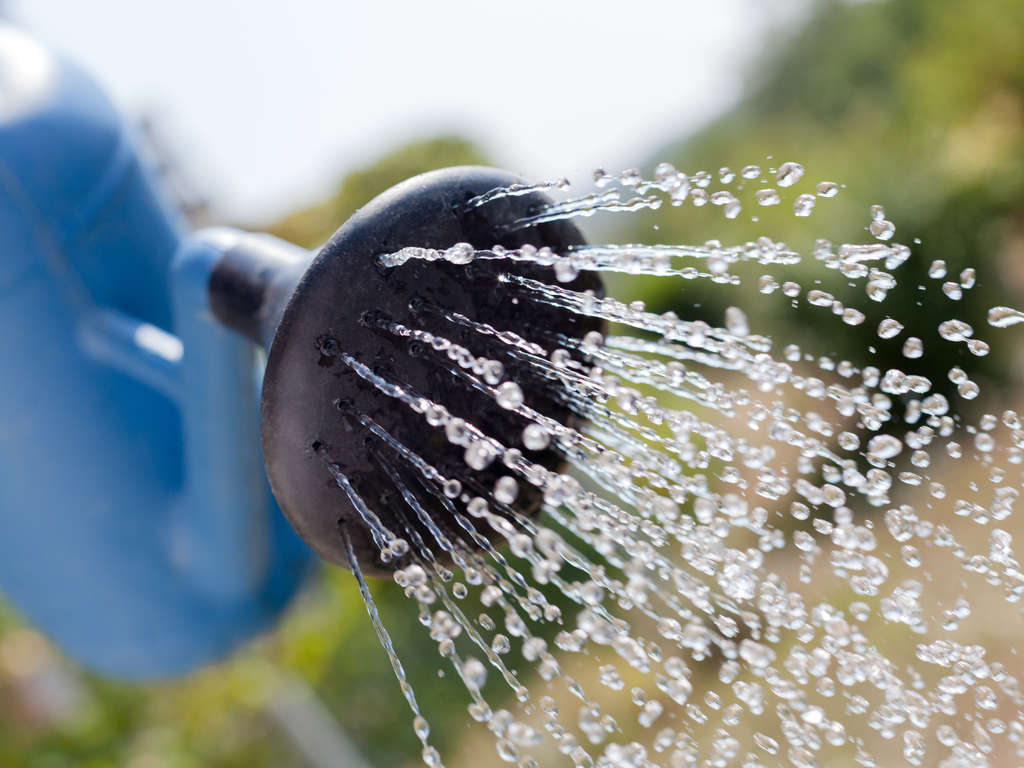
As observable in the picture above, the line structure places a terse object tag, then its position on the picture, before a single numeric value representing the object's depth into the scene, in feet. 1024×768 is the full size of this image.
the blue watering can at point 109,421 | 2.03
